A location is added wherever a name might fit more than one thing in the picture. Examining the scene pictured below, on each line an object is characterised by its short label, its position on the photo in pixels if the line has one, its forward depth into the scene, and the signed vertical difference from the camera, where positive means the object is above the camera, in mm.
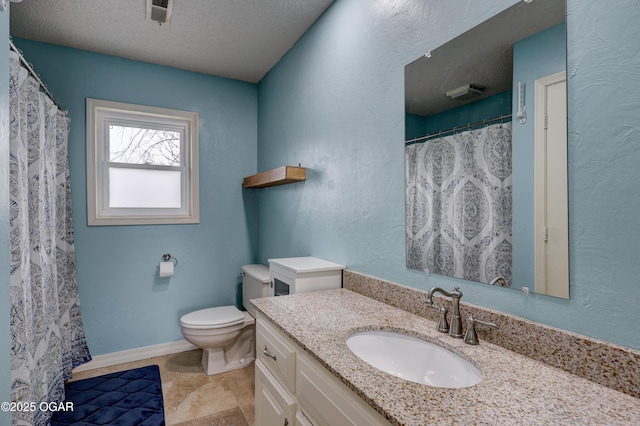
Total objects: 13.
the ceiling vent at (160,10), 2016 +1352
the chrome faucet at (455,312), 1112 -355
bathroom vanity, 690 -437
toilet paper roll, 2764 -477
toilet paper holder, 2877 -393
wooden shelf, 2295 +290
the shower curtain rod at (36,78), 1526 +810
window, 2670 +458
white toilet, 2398 -917
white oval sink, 993 -505
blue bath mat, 1915 -1241
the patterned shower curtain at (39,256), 1454 -229
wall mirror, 938 +208
